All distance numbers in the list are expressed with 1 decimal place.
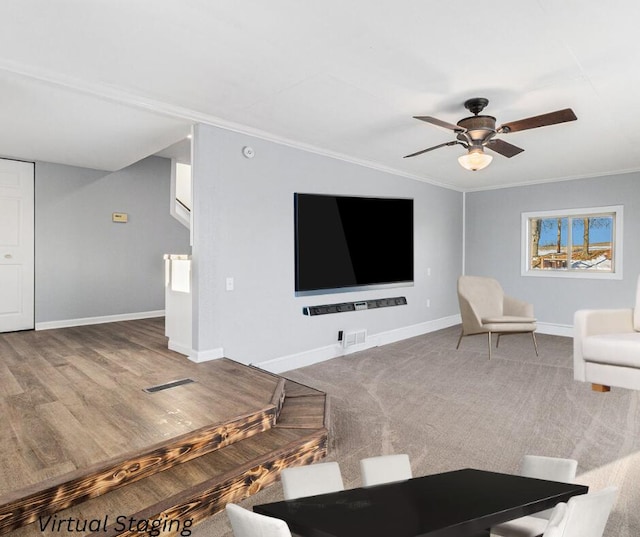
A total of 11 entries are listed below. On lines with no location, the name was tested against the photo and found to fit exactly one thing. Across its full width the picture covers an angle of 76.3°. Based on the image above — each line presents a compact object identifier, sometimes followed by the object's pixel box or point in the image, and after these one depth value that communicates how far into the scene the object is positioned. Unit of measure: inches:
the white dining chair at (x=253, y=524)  31.9
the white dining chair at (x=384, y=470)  50.3
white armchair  91.0
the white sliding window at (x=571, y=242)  239.6
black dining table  37.4
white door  199.0
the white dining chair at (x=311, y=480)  46.1
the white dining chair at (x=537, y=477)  44.7
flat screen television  179.0
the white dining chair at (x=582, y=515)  32.2
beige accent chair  193.2
